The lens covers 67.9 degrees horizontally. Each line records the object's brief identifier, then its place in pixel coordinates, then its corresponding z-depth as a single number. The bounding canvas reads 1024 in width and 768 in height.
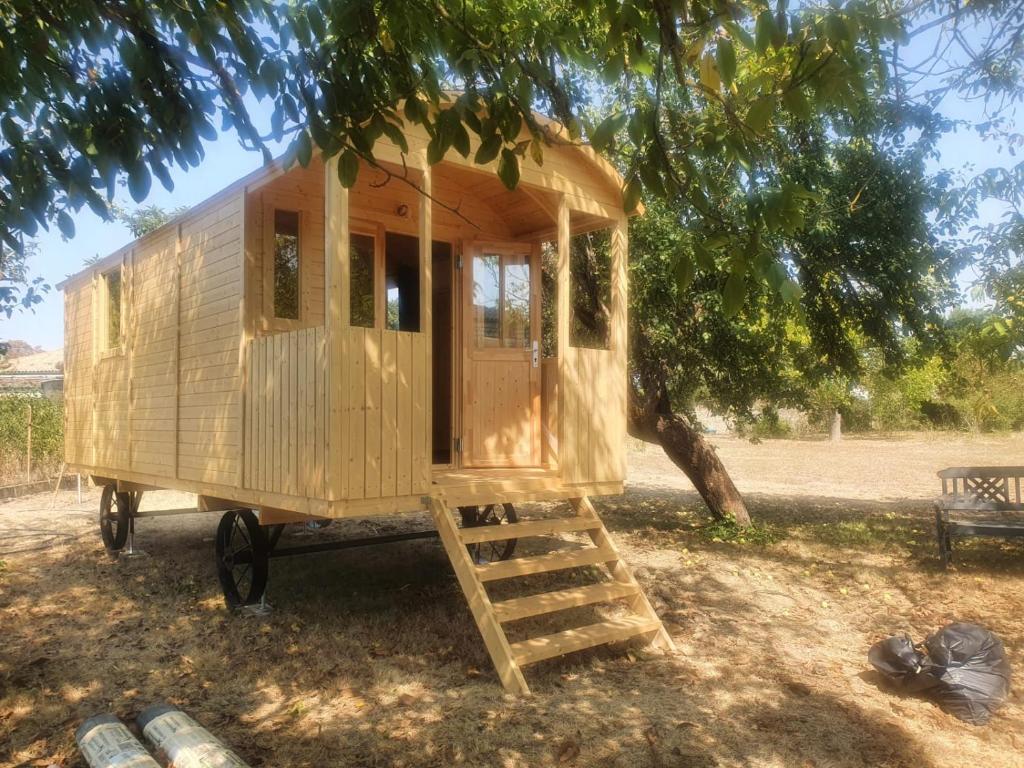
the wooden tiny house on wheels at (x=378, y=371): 5.01
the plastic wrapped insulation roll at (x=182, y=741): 3.50
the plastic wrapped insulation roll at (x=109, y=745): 3.51
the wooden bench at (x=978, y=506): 7.35
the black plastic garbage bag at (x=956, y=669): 4.35
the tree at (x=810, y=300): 8.51
